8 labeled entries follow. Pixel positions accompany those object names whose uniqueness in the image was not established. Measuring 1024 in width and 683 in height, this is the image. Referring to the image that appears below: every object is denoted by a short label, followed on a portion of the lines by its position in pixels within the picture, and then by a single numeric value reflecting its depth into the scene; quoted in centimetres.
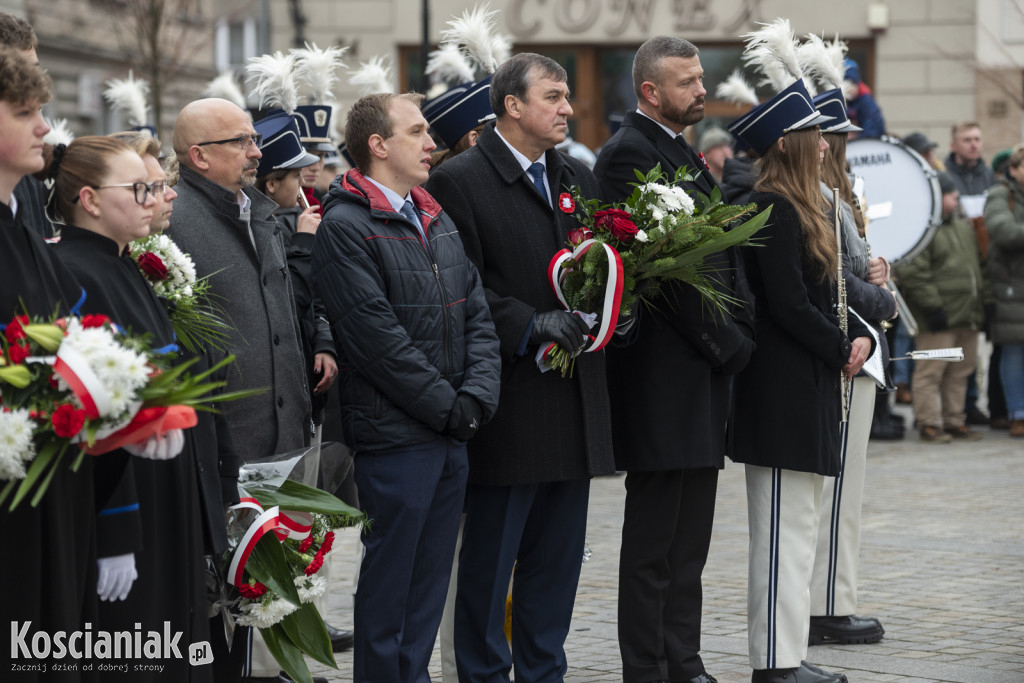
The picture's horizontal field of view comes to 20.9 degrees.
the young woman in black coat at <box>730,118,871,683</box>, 1051
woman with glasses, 730
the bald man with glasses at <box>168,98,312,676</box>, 966
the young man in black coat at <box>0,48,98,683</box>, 692
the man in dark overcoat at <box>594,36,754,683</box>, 1029
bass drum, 1967
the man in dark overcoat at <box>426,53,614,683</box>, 977
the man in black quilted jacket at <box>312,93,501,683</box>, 902
